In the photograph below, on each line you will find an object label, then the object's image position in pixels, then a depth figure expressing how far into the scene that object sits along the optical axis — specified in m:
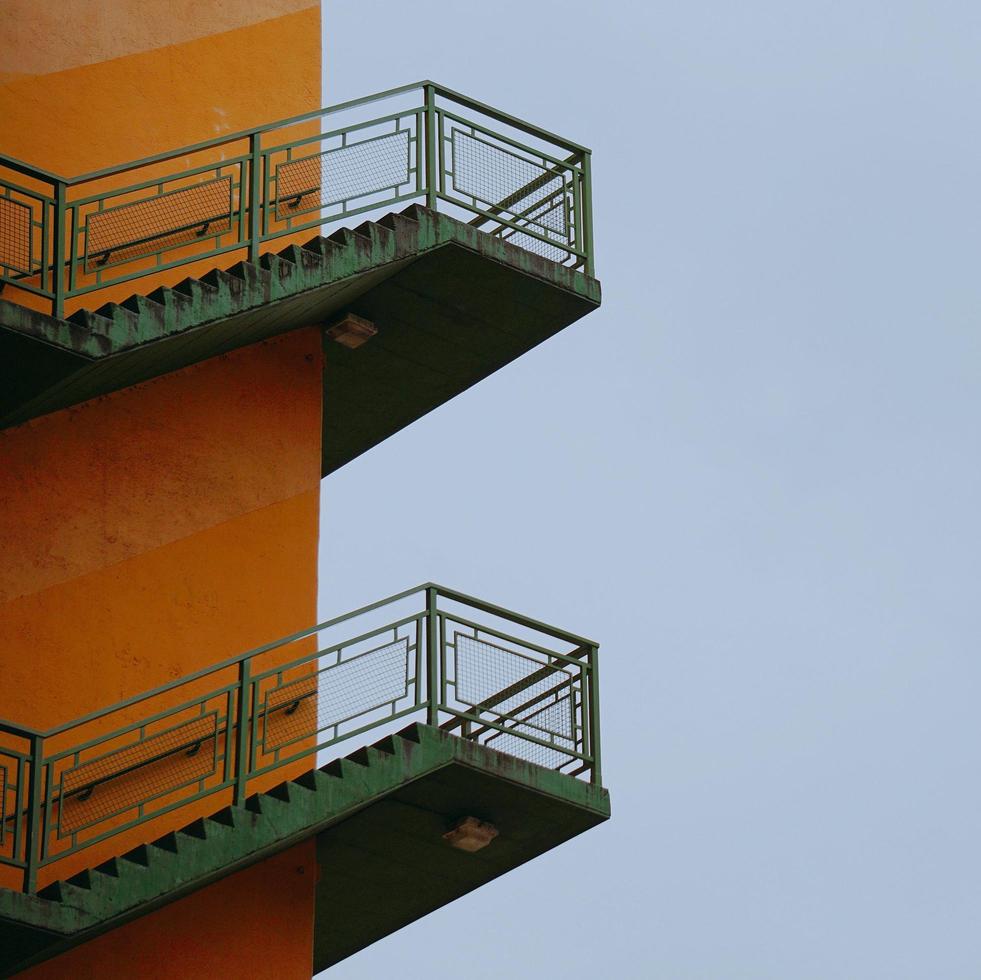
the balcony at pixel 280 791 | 19.03
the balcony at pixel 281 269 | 20.16
